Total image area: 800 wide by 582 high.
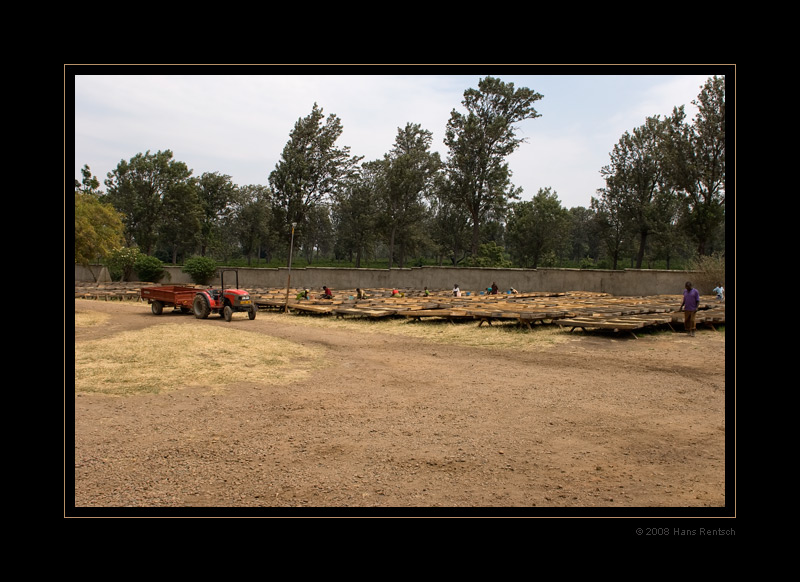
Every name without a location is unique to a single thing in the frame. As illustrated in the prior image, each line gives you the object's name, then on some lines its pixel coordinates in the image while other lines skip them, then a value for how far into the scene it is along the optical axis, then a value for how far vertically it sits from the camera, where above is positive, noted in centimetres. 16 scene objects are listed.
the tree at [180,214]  5056 +712
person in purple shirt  1540 -71
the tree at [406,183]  4884 +976
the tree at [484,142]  4609 +1286
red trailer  2017 -39
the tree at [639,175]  4678 +993
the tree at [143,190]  5075 +973
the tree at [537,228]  4912 +527
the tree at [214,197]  5684 +1027
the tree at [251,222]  6119 +788
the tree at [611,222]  4934 +589
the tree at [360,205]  5405 +875
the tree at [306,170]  4675 +1071
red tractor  1833 -56
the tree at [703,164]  3569 +843
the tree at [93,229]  1864 +223
